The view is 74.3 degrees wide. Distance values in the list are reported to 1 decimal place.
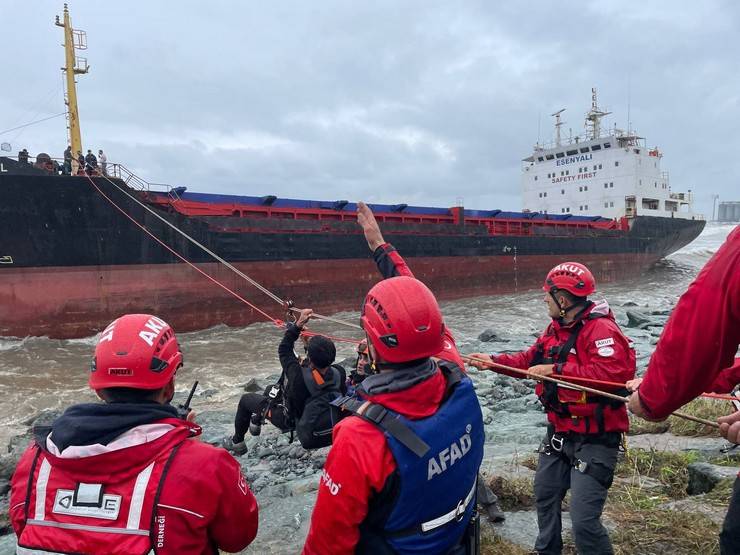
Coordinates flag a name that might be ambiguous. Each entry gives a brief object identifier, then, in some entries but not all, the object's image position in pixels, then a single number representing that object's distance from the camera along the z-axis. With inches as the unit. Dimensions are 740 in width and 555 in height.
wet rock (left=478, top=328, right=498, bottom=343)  474.9
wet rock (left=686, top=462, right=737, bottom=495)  130.9
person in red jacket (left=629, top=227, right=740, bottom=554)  53.4
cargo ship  485.7
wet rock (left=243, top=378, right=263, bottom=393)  328.8
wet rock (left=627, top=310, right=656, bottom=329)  504.5
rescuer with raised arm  55.6
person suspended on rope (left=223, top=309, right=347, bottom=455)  151.3
